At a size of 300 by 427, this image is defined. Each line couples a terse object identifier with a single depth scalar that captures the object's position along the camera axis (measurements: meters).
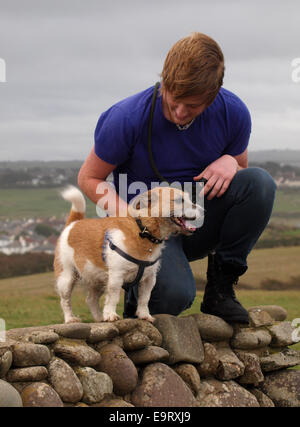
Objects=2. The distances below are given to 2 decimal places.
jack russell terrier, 4.27
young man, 4.52
